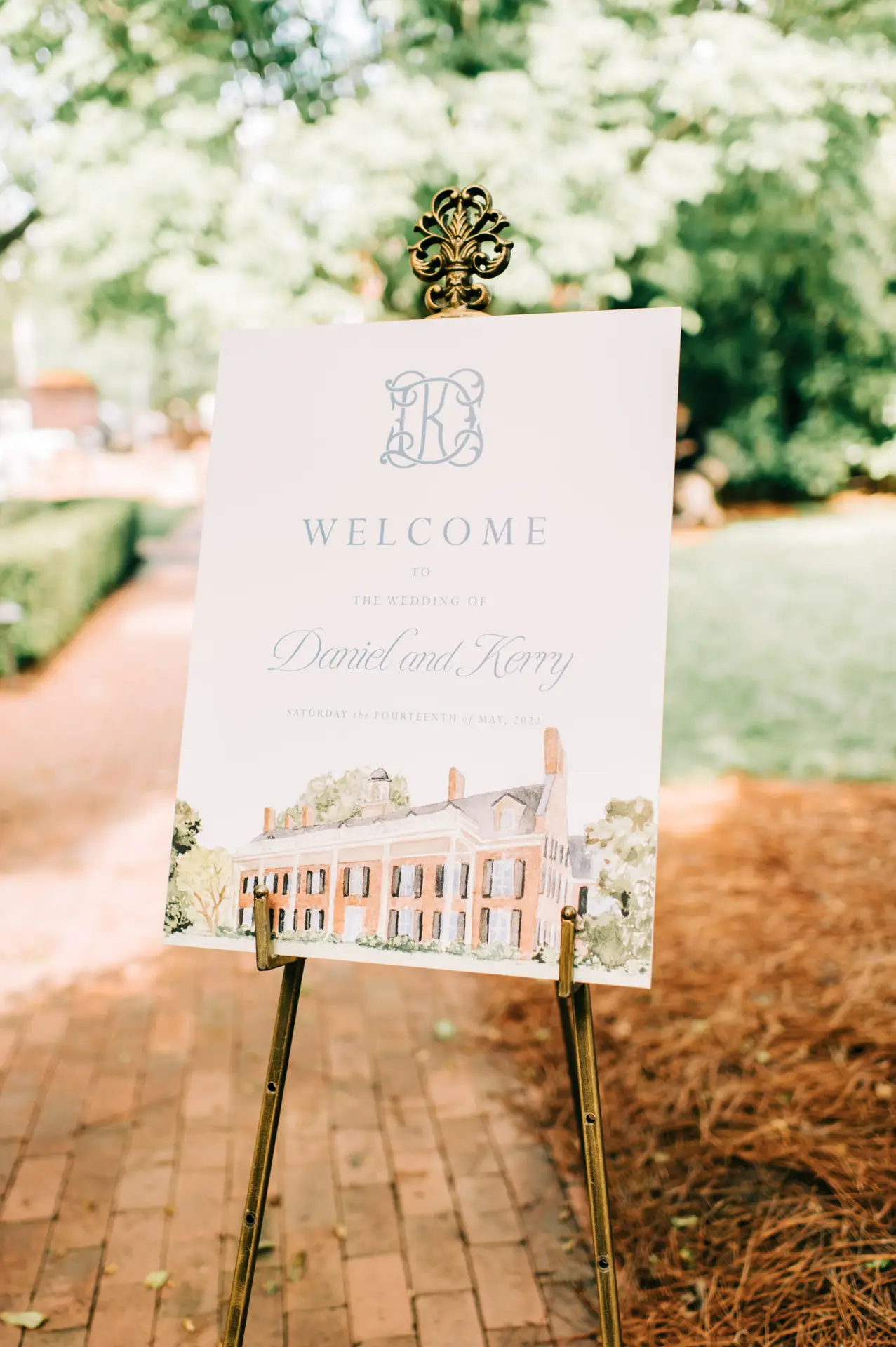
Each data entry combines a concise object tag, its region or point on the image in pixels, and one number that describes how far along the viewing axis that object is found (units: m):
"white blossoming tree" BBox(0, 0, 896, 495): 5.43
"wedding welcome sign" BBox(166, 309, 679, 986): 1.34
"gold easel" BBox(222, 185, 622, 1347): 1.35
